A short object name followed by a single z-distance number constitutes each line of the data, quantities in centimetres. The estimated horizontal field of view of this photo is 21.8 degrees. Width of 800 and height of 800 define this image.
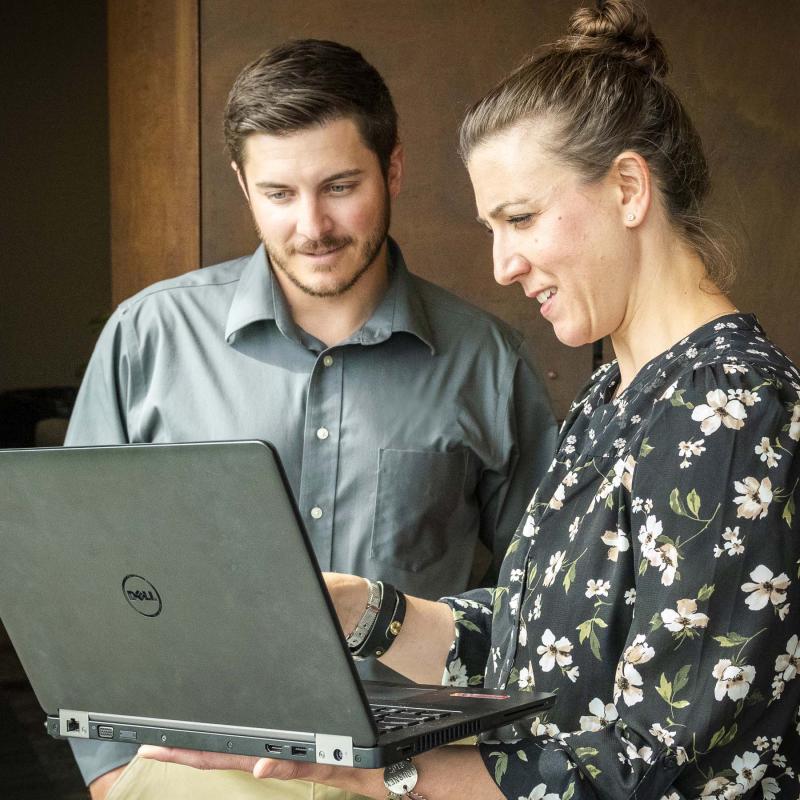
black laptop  165
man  231
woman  168
